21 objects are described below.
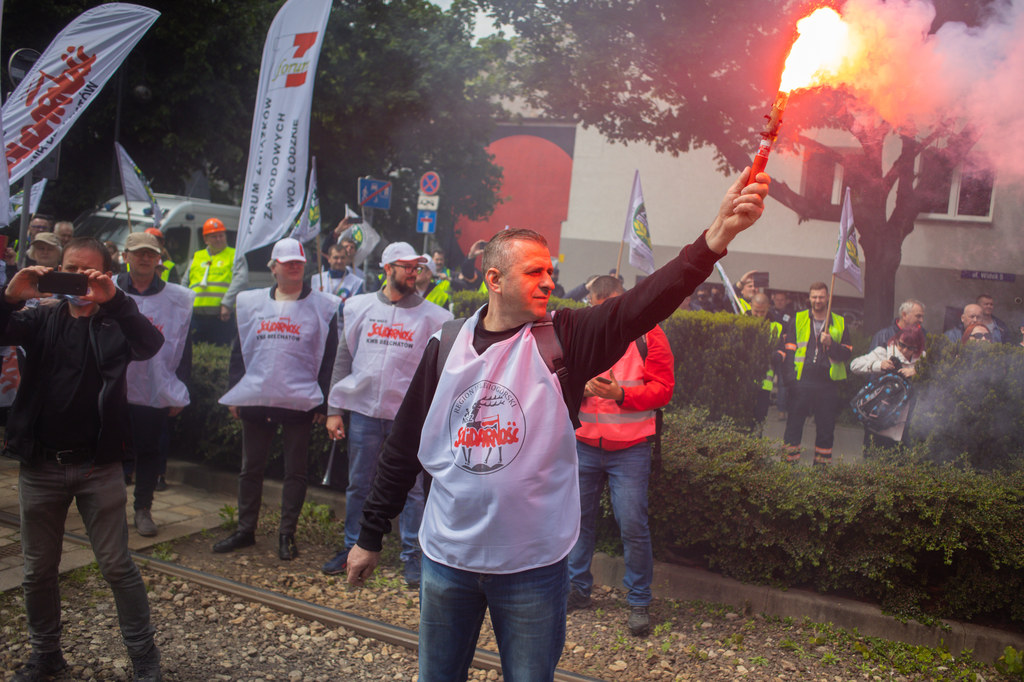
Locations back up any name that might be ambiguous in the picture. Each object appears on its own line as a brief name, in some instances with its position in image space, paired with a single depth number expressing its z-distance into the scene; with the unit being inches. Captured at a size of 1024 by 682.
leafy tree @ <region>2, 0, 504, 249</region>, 559.2
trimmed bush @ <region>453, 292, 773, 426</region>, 311.6
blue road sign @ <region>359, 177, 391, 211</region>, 461.7
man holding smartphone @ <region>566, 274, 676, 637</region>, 180.2
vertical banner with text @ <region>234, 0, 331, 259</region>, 266.8
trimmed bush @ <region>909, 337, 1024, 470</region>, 225.8
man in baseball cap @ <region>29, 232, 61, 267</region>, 254.5
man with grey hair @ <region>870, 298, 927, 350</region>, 284.7
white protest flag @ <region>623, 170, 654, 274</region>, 353.1
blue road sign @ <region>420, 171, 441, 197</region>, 495.8
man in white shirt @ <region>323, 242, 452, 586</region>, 202.8
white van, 480.1
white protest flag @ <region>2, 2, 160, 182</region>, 234.7
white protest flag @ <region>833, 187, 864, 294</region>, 296.0
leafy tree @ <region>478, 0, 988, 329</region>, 369.4
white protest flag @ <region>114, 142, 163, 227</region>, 407.5
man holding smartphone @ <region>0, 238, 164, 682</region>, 137.8
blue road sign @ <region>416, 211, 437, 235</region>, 493.7
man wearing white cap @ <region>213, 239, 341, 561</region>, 213.0
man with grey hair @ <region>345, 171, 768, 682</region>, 95.5
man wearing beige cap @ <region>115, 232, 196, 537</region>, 222.5
